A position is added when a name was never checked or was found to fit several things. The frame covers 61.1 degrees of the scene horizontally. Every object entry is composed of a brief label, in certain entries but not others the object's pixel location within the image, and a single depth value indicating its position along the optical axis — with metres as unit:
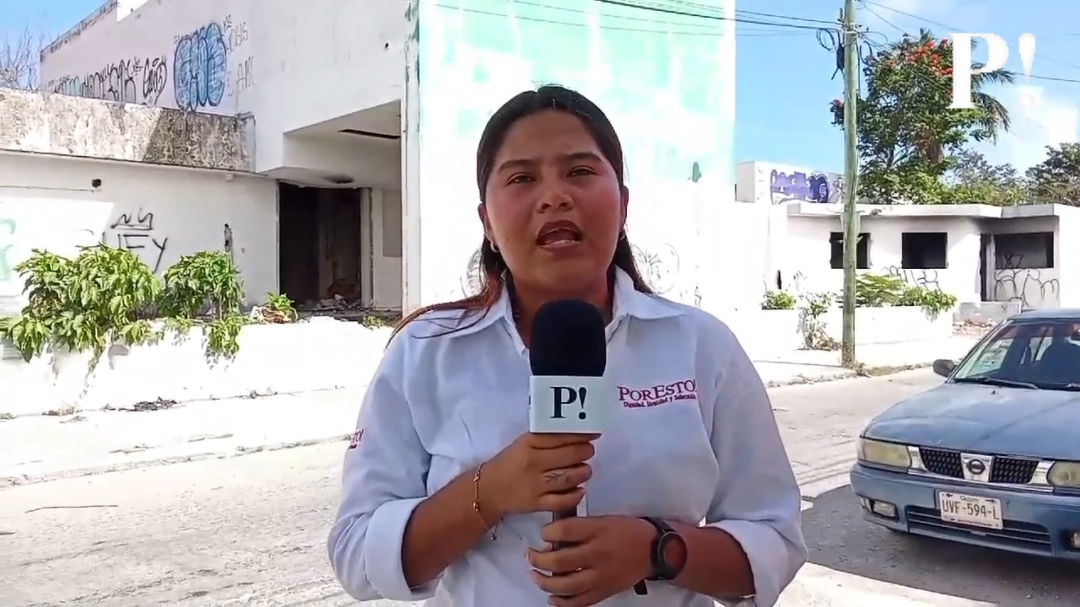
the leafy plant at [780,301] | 19.31
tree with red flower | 28.45
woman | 1.45
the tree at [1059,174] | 37.78
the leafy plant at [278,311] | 13.02
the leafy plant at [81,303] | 10.41
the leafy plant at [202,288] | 11.92
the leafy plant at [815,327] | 18.70
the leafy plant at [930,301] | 21.83
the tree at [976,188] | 27.58
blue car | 4.58
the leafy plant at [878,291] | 21.67
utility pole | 15.45
